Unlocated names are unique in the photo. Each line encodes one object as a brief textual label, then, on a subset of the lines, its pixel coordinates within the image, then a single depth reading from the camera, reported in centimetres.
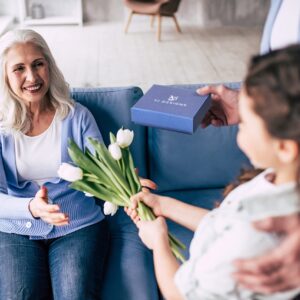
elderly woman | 174
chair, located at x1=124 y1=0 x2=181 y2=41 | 604
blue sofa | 213
